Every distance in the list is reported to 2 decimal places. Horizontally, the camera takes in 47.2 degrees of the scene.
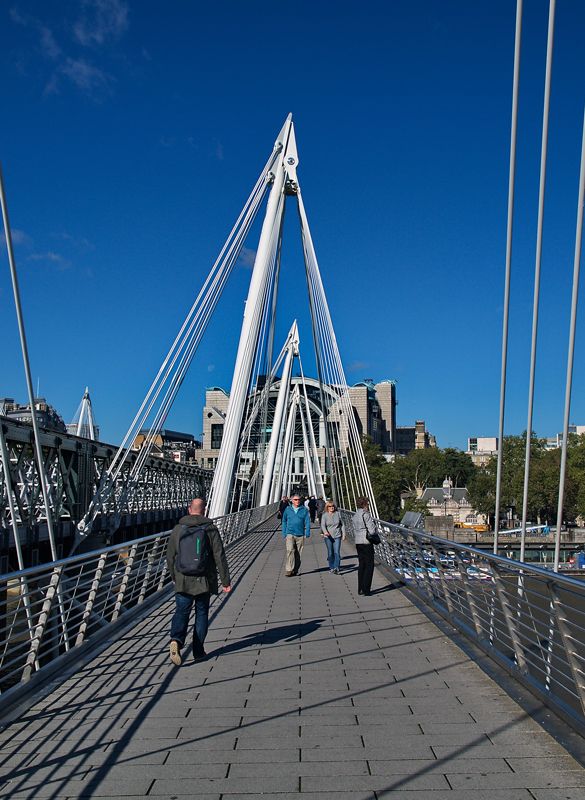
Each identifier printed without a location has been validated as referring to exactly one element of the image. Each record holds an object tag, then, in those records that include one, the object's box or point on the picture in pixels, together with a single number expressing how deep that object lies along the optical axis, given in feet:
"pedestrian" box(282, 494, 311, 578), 38.32
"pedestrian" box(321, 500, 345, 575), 39.75
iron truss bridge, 68.28
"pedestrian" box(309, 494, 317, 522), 99.93
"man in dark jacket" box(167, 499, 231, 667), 18.42
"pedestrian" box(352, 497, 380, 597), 30.53
